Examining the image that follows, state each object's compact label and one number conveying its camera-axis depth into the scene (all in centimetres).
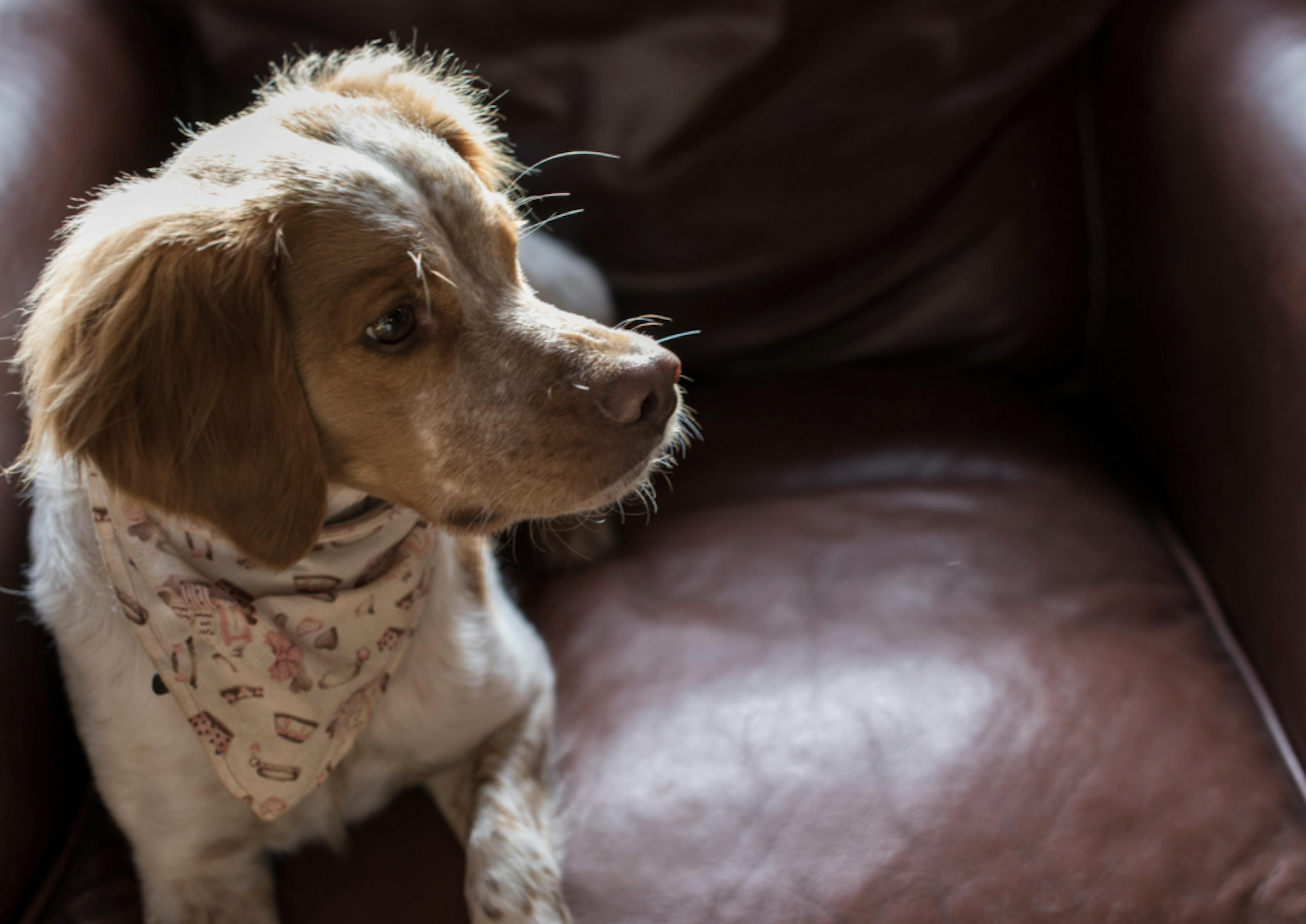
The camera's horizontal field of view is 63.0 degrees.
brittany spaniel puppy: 98
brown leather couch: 120
